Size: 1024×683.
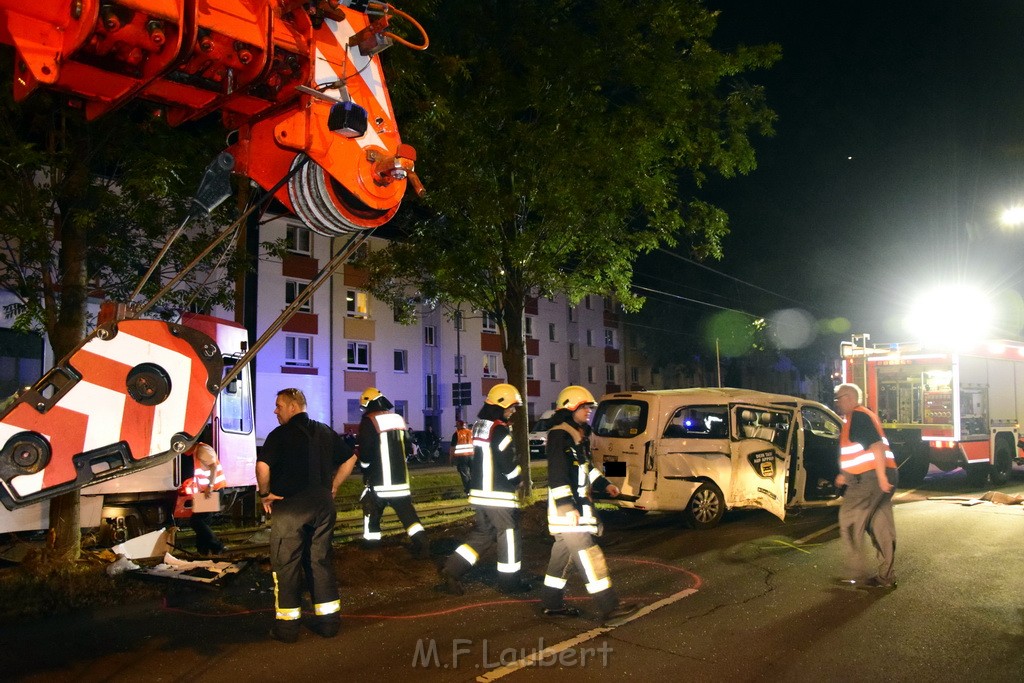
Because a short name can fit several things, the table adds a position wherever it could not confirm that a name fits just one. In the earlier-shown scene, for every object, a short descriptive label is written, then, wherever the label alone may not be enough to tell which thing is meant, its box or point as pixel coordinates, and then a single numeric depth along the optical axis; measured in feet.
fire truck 47.60
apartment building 101.60
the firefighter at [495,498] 22.04
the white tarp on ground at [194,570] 22.76
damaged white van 31.86
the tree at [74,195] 22.24
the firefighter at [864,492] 23.06
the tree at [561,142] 35.12
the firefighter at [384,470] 26.68
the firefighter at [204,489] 27.73
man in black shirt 18.11
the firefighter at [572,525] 19.39
